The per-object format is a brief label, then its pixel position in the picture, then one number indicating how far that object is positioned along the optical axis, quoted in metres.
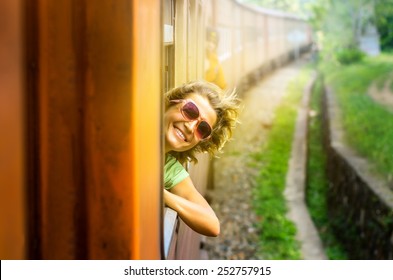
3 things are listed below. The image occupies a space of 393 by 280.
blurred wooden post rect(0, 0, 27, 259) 1.90
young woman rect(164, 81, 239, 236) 2.54
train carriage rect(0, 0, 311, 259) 1.93
